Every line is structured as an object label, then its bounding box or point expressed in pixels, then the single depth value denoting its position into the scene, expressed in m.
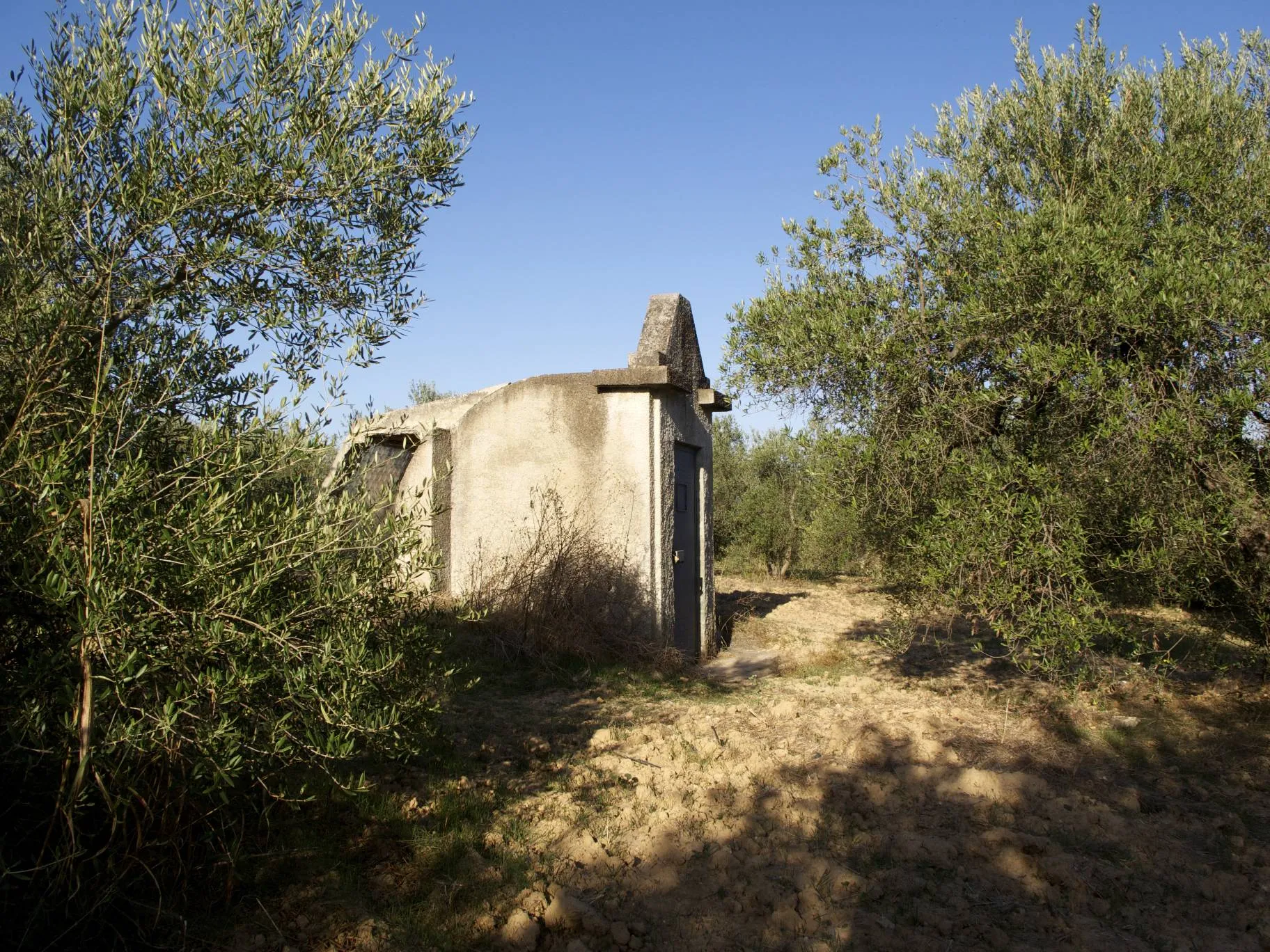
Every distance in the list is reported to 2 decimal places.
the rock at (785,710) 7.38
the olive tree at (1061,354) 6.17
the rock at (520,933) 3.82
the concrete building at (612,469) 9.06
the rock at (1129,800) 5.48
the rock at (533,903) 4.06
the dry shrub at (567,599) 8.75
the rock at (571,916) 3.97
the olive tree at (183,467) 3.20
